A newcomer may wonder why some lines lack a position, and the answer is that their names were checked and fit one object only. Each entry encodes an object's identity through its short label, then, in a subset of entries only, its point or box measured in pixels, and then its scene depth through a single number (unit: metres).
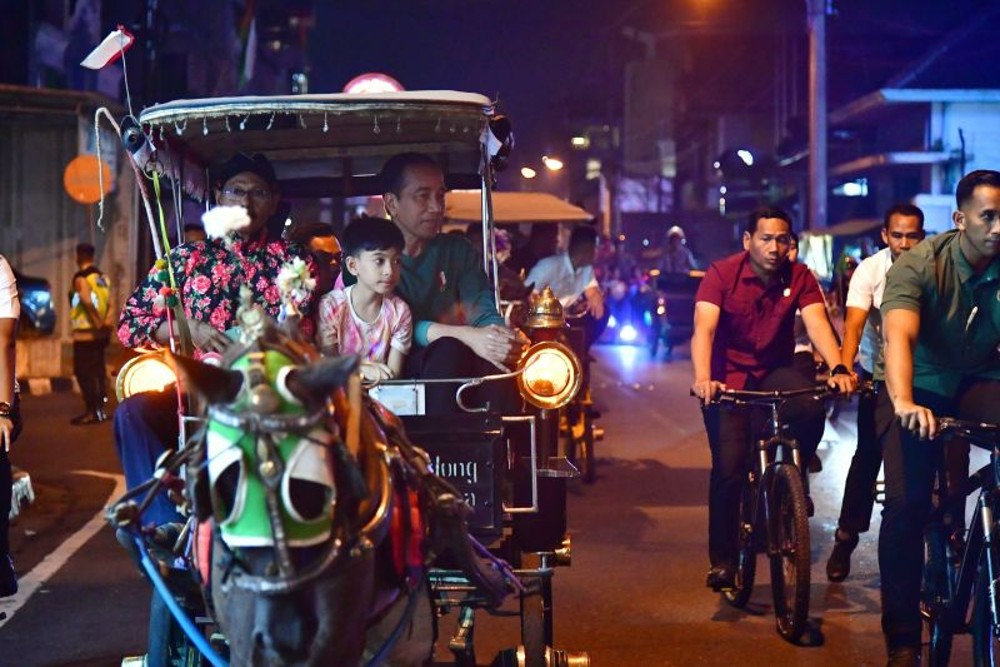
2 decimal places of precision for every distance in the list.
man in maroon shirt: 7.16
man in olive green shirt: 5.60
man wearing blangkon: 5.16
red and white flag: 5.53
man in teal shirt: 6.20
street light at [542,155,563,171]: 23.58
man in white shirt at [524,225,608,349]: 12.27
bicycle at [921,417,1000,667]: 5.21
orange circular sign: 17.08
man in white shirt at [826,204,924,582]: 7.80
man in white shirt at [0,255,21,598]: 6.18
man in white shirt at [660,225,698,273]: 29.23
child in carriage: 5.23
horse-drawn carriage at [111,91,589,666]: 3.12
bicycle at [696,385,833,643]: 6.50
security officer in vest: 15.52
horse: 3.09
